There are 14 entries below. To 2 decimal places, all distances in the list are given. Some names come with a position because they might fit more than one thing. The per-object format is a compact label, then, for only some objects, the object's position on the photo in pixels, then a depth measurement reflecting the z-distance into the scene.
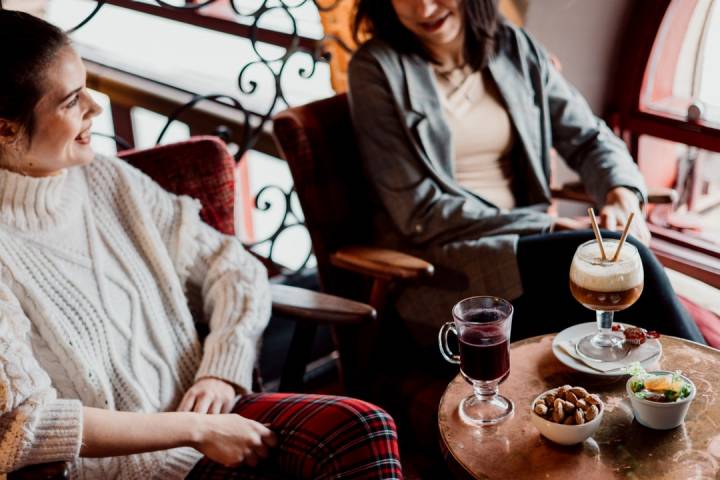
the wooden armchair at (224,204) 1.83
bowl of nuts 1.36
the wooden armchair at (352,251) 2.12
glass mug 1.44
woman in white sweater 1.47
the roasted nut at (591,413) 1.38
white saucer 1.57
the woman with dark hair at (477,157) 2.07
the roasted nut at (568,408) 1.38
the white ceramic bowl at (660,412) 1.38
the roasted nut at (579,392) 1.42
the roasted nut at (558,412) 1.38
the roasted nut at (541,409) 1.40
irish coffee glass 1.53
